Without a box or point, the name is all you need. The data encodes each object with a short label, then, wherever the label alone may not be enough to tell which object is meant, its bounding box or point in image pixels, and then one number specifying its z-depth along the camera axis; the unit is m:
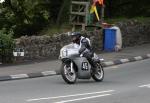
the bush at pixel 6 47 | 21.55
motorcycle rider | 17.25
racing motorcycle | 16.75
